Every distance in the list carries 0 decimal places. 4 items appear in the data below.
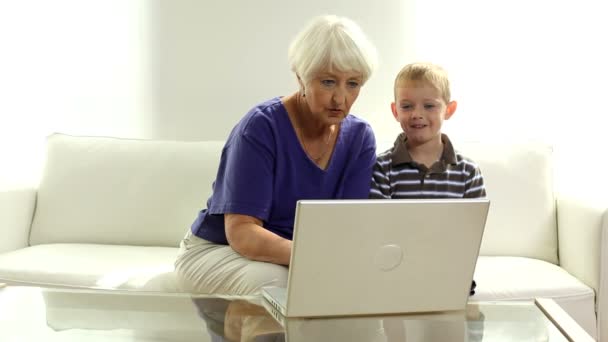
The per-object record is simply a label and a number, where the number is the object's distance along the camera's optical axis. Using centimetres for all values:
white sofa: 371
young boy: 311
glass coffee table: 242
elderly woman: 293
